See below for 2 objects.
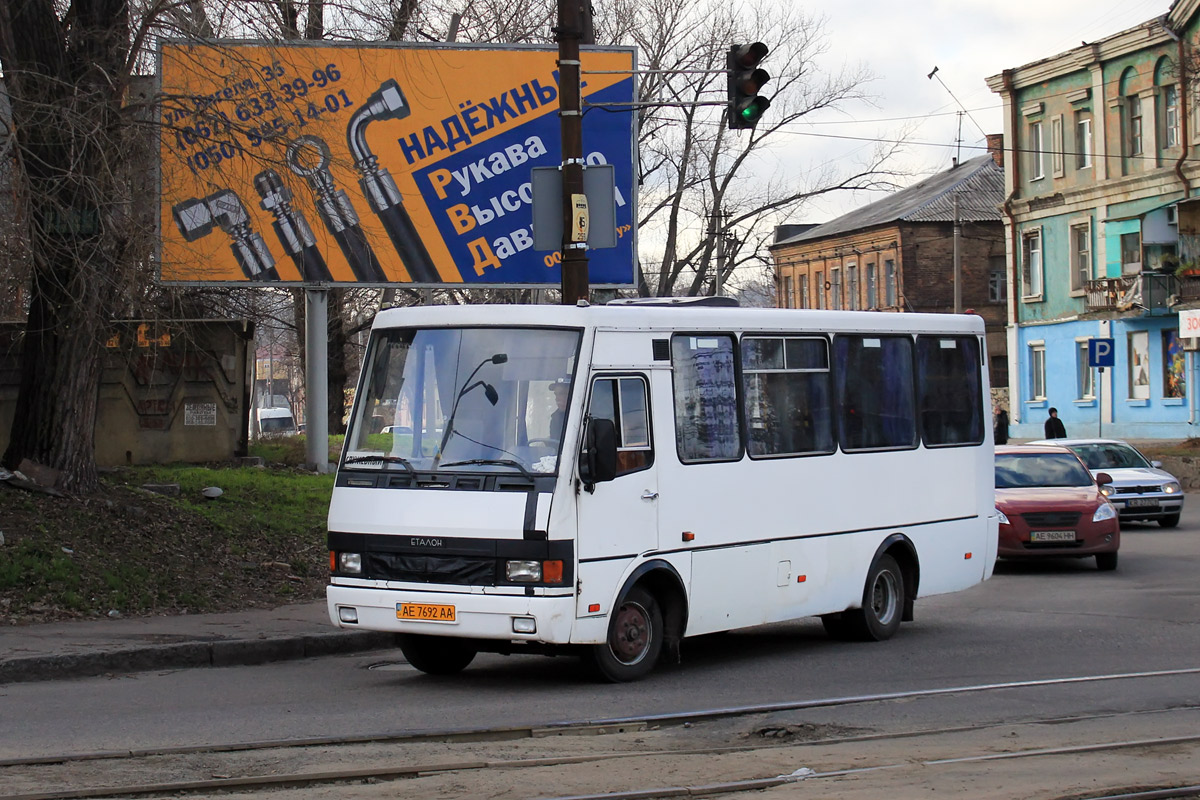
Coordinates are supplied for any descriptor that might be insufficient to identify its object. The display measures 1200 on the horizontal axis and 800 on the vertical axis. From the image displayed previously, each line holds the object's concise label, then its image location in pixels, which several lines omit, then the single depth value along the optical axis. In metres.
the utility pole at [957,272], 50.88
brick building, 67.06
